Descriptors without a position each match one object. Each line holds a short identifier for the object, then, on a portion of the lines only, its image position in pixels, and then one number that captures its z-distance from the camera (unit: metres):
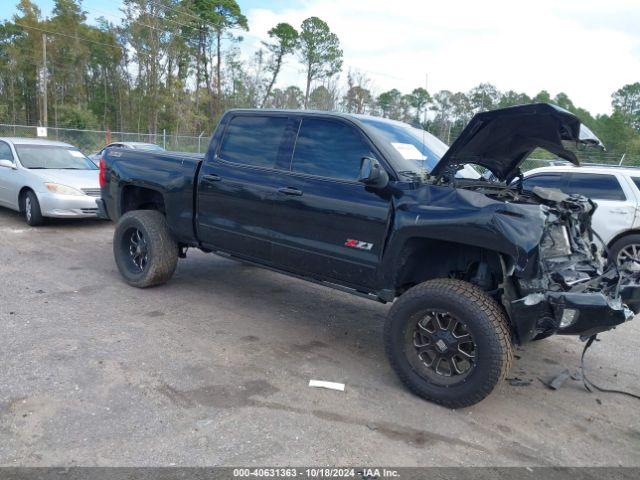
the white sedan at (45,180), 8.75
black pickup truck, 3.40
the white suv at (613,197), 7.91
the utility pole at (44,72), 33.32
